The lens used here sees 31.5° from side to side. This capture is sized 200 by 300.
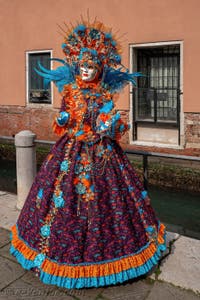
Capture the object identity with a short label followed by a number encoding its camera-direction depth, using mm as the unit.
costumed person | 2379
